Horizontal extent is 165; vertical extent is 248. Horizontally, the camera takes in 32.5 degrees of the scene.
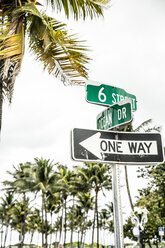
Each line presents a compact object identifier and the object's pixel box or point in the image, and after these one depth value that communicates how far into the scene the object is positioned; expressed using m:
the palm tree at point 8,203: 55.25
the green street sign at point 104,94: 2.98
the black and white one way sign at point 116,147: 2.50
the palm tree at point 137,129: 20.47
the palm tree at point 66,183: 38.33
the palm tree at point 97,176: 35.53
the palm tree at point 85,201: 49.97
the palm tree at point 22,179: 38.69
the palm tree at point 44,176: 36.38
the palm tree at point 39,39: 4.43
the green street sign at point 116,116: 2.76
